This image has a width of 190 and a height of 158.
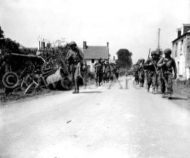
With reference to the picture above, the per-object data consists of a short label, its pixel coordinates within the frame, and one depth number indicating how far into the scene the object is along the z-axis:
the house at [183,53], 35.38
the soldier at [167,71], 10.26
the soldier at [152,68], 13.52
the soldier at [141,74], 18.24
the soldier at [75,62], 11.78
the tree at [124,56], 137.86
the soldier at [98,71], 19.77
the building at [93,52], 75.56
